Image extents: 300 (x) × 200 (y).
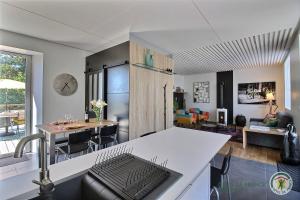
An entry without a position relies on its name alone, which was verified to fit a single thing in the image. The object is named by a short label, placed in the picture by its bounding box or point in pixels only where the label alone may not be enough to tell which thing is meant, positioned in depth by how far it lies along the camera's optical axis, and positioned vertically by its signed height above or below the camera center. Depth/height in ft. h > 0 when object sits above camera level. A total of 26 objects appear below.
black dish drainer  2.26 -1.36
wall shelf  10.60 +2.55
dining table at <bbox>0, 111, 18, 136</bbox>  10.89 -1.21
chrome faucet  1.95 -0.90
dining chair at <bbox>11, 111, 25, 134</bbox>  11.32 -1.50
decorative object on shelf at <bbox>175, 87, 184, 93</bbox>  27.43 +1.95
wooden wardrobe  10.23 +0.40
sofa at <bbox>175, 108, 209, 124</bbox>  22.39 -2.52
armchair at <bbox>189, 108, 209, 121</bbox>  24.74 -2.34
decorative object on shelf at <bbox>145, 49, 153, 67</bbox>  11.21 +3.21
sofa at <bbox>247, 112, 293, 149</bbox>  12.66 -3.18
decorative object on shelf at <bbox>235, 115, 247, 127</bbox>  21.86 -2.98
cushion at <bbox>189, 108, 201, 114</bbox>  25.66 -1.72
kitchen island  2.46 -1.44
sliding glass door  10.84 +0.12
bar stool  4.75 -2.54
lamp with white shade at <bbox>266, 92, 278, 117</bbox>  19.84 -0.34
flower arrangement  10.66 -0.77
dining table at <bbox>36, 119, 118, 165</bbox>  7.43 -1.51
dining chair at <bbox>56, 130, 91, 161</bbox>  7.84 -2.35
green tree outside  10.79 +2.13
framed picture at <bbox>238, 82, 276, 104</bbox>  21.05 +1.22
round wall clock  12.64 +1.43
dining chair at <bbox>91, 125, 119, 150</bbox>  9.33 -2.36
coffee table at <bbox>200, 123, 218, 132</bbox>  19.63 -3.65
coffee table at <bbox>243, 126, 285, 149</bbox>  11.68 -2.53
